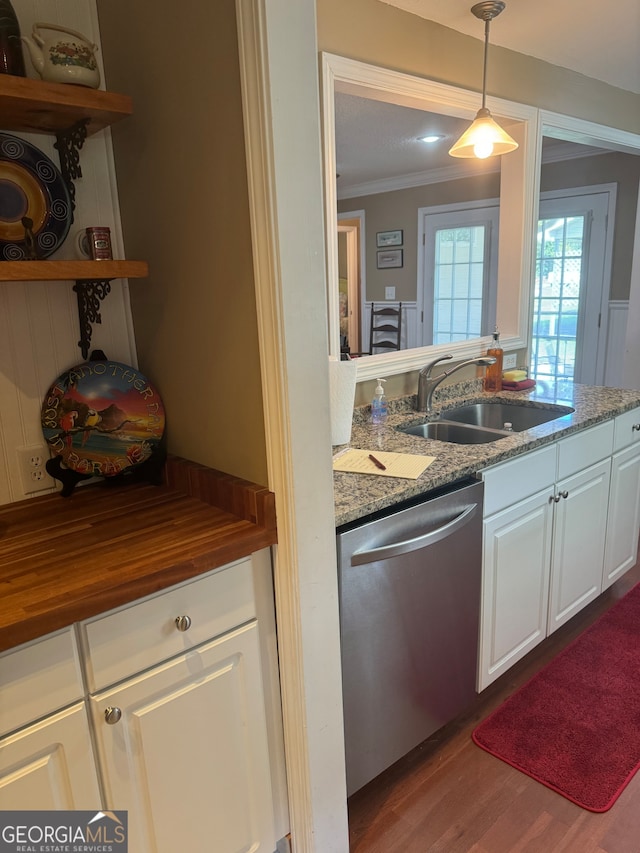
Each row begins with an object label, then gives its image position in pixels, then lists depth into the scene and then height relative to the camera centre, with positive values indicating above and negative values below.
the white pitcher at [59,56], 1.20 +0.45
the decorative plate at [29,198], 1.26 +0.19
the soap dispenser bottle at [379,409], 2.28 -0.48
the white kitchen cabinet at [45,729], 0.98 -0.72
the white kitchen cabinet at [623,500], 2.50 -0.96
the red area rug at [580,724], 1.78 -1.44
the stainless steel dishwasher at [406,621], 1.50 -0.90
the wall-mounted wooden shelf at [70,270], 1.14 +0.04
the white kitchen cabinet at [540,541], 1.91 -0.92
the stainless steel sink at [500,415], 2.50 -0.58
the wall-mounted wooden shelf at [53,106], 1.13 +0.35
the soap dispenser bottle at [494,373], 2.71 -0.44
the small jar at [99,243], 1.36 +0.10
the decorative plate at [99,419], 1.42 -0.30
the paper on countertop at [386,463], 1.70 -0.53
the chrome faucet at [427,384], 2.39 -0.41
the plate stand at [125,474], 1.47 -0.46
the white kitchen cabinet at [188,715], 1.11 -0.83
